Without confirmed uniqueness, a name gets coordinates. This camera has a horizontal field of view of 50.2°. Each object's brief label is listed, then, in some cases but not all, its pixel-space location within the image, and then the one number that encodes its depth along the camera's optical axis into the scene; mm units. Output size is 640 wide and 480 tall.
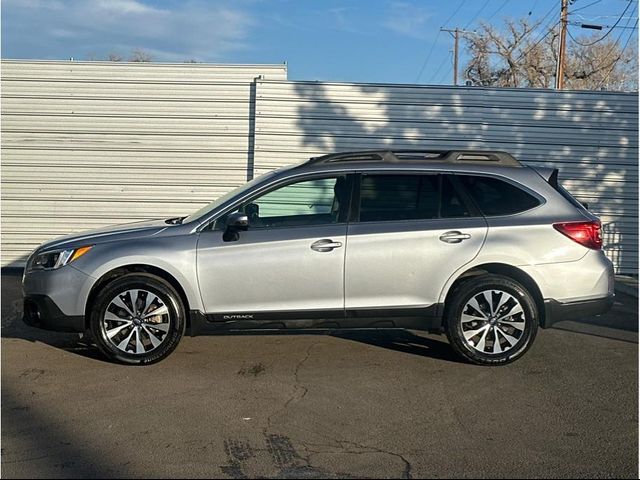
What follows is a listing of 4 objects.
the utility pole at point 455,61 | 45519
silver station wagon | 5902
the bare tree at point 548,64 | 38188
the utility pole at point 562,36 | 25688
